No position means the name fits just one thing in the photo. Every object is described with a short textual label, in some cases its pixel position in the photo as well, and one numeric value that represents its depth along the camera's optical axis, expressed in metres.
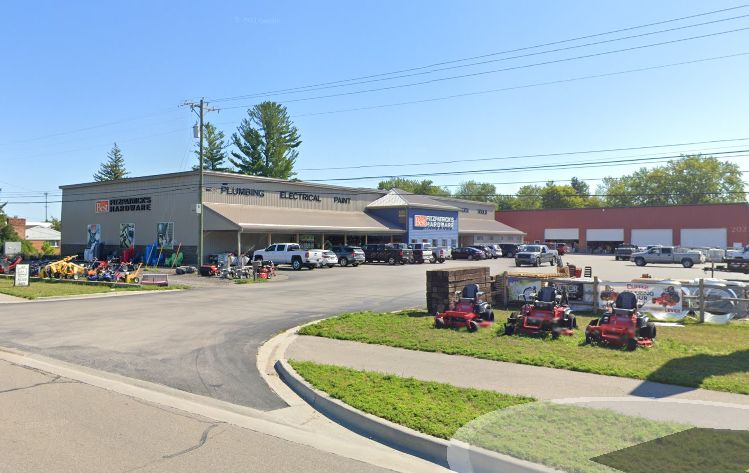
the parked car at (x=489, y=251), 58.54
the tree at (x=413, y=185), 124.45
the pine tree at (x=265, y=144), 86.62
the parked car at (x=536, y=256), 46.66
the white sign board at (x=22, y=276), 26.17
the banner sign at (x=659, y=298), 14.87
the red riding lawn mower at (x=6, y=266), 35.28
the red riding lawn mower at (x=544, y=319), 12.32
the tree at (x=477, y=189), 137.25
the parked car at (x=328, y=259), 41.97
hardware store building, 44.44
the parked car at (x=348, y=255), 44.97
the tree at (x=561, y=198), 121.38
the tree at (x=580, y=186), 143.09
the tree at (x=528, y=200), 139.50
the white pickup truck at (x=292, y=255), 40.69
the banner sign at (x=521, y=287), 17.52
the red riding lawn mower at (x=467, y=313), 13.44
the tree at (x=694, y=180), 110.81
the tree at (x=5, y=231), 61.75
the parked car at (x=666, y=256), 49.91
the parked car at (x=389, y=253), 48.62
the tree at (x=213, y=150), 92.31
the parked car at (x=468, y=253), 56.36
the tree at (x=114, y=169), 109.38
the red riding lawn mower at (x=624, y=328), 11.11
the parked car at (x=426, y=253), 49.56
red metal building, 70.00
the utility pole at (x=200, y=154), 35.59
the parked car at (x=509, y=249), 63.38
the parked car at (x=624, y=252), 60.76
